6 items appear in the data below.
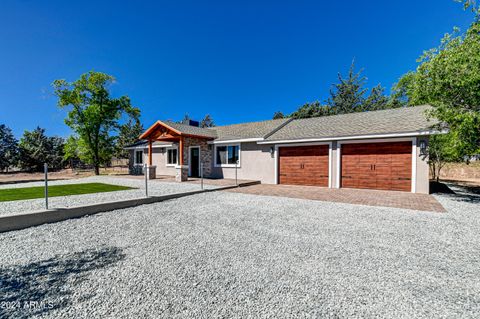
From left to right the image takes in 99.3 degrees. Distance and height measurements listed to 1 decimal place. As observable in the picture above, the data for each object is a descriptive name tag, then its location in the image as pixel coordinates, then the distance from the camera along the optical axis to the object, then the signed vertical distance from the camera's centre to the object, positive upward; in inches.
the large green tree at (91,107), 810.8 +201.2
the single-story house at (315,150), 369.4 +16.5
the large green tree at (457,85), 262.7 +99.1
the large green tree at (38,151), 1167.3 +31.9
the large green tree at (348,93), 1346.0 +430.6
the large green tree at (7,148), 1123.3 +47.0
